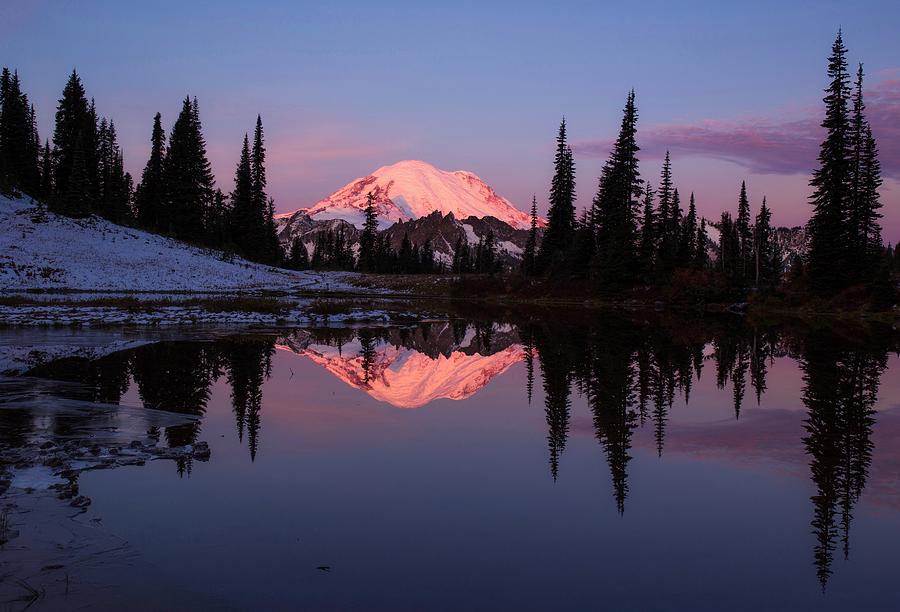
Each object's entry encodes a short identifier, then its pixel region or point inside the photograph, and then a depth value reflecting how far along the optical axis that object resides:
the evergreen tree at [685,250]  75.94
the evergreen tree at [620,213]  69.12
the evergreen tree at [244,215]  95.62
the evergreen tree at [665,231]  72.25
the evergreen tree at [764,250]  104.62
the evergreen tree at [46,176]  83.12
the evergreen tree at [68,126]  83.25
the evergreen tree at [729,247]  107.66
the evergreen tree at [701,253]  73.62
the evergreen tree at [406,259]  165.50
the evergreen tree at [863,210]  54.75
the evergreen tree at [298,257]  132.69
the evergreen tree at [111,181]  80.38
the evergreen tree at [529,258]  91.58
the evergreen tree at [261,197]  97.88
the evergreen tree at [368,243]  140.75
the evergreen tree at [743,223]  109.12
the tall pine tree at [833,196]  54.91
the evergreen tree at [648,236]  71.50
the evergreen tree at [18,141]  82.62
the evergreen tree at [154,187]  90.12
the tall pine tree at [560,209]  87.38
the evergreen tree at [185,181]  87.50
